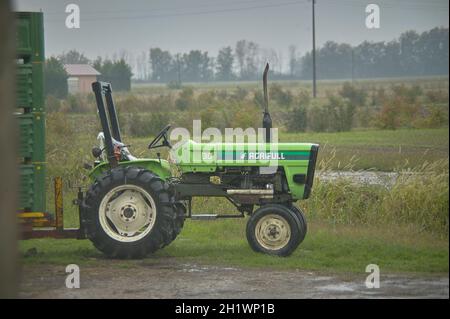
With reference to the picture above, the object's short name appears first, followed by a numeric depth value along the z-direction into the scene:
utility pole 40.40
